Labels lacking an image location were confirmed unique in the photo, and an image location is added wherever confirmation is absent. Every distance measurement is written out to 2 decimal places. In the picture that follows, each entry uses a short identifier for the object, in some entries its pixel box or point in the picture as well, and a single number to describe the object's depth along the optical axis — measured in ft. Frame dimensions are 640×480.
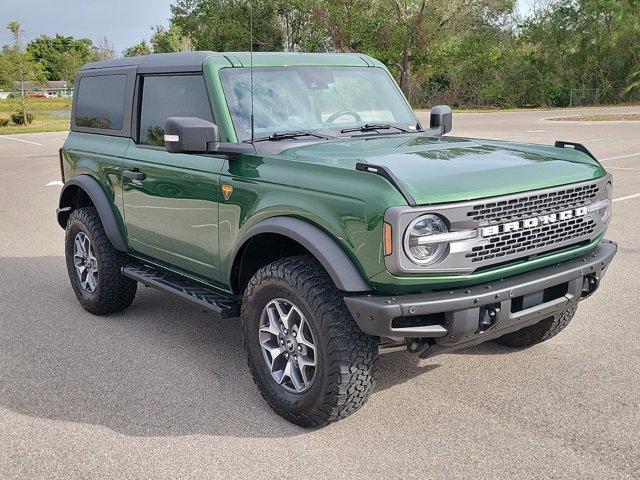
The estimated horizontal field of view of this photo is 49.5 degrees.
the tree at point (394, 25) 148.36
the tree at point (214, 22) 168.96
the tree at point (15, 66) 112.27
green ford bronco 10.53
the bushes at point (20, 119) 112.47
